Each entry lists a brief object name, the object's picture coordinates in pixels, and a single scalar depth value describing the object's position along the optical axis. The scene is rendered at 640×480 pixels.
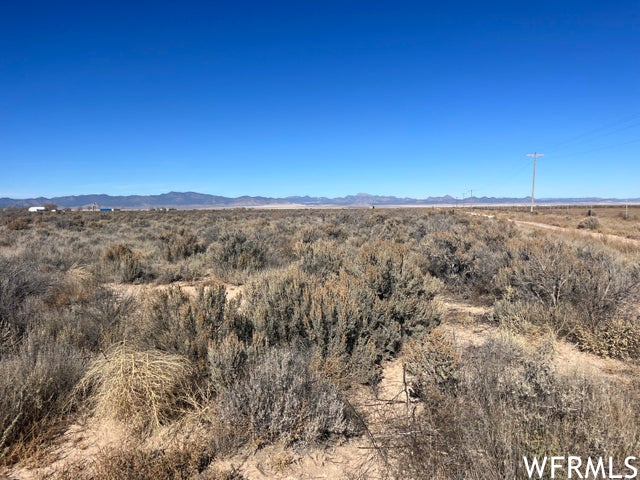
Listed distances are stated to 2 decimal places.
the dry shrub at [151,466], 2.34
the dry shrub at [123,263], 8.78
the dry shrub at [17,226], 20.50
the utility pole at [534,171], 54.64
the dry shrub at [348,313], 4.06
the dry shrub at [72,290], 5.96
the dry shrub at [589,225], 23.02
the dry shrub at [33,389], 2.76
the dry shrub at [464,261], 7.47
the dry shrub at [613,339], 4.25
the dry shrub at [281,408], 2.81
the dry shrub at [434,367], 3.18
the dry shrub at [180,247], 11.37
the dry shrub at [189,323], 3.64
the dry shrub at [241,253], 9.54
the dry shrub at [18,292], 4.64
